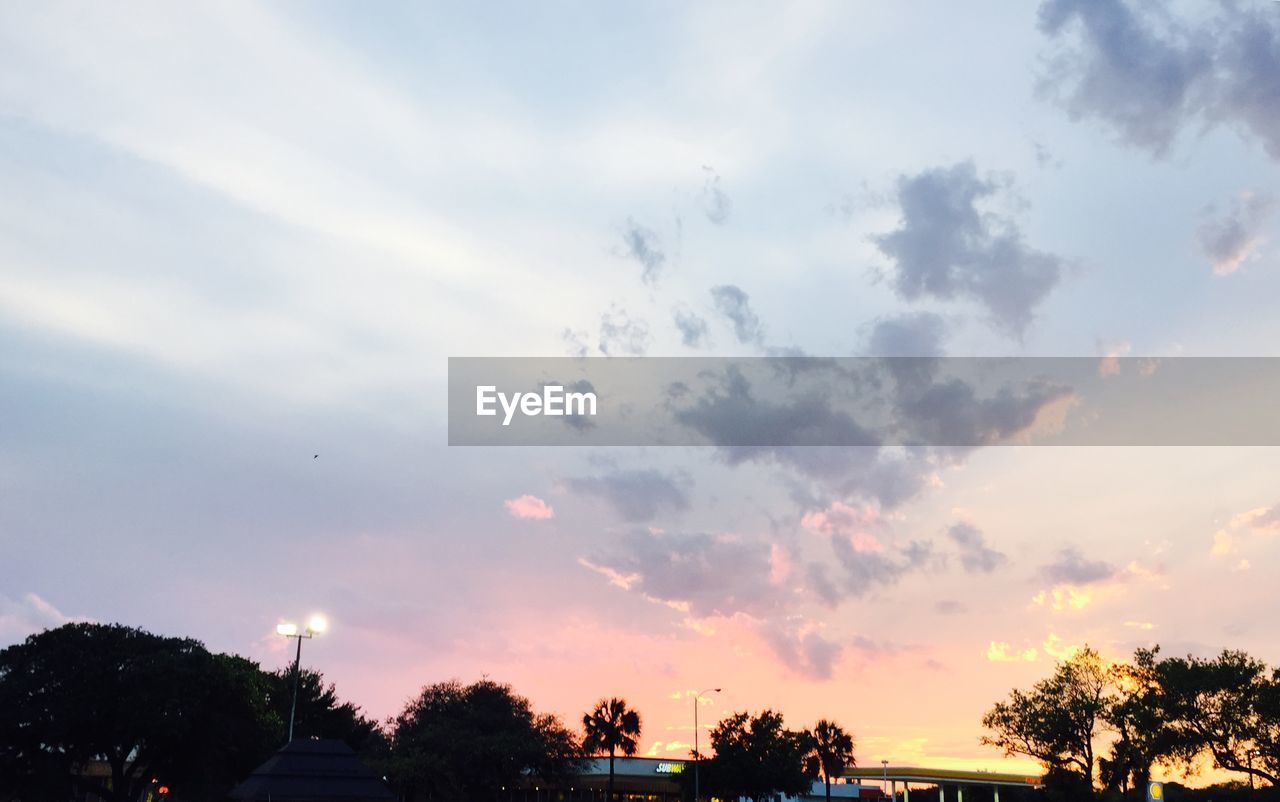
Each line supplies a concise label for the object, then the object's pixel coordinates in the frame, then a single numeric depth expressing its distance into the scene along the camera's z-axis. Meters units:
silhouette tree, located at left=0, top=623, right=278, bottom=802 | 69.62
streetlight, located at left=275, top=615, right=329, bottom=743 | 52.84
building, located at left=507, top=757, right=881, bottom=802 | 111.06
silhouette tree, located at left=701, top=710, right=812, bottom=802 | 91.88
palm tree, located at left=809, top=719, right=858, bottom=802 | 119.06
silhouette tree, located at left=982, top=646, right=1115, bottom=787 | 78.25
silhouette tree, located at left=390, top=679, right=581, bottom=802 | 80.00
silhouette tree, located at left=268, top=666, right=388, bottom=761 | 102.81
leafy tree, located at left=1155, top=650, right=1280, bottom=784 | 60.41
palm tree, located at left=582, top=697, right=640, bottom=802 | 100.44
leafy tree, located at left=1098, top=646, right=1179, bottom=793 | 65.06
